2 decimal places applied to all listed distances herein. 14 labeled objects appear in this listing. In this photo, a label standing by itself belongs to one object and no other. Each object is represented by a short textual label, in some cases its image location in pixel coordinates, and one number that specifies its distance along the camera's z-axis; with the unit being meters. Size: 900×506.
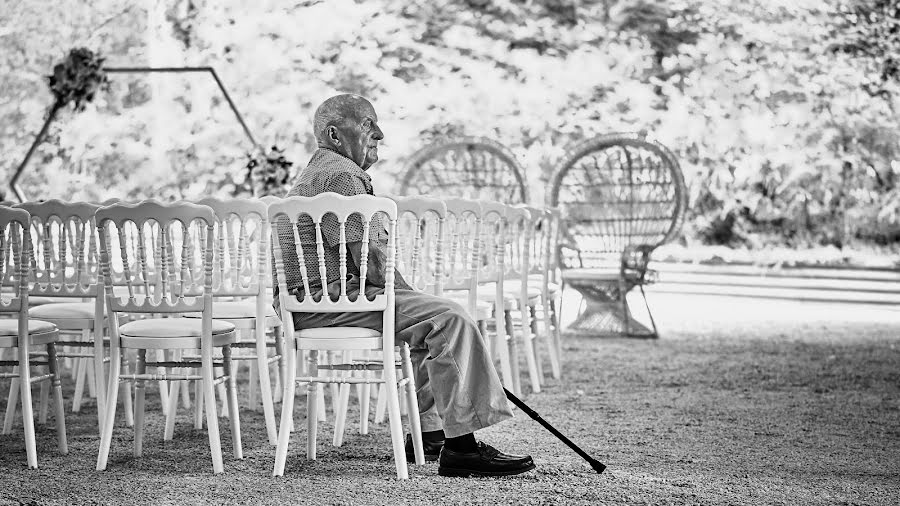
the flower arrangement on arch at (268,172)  12.02
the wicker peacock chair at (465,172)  14.95
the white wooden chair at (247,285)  6.77
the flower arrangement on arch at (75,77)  13.13
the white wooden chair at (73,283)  6.83
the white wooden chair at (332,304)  6.06
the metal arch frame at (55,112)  13.04
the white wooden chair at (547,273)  10.24
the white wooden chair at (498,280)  8.75
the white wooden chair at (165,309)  6.22
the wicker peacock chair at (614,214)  14.21
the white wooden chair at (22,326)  6.55
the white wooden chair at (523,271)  9.56
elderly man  6.20
